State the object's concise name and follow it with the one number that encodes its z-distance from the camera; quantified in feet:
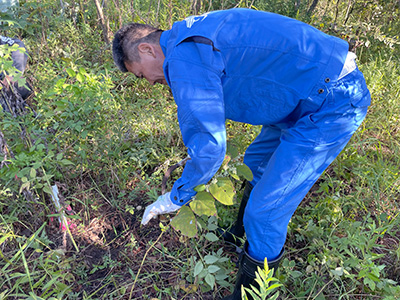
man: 4.20
